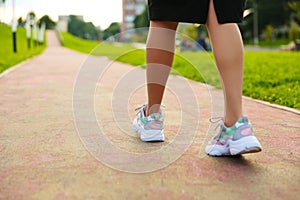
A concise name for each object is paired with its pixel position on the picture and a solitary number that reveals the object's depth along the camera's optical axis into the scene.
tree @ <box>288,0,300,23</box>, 24.35
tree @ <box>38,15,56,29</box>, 70.15
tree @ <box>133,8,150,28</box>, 68.28
